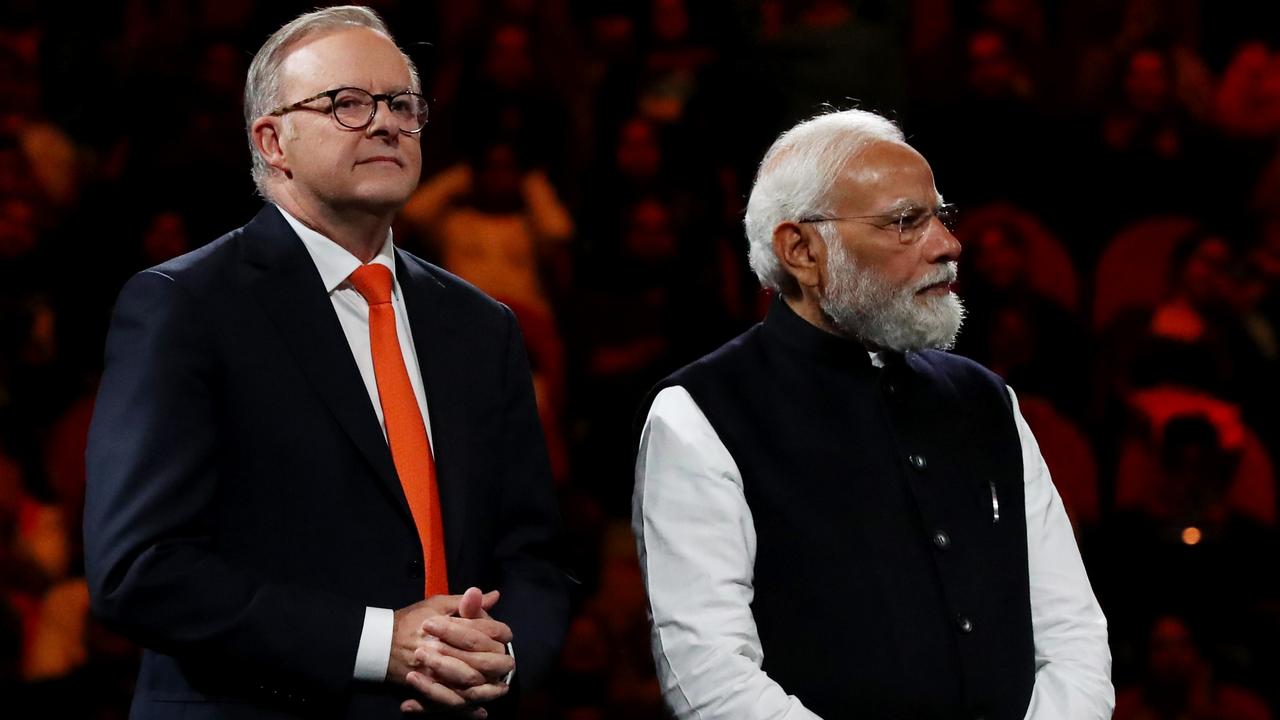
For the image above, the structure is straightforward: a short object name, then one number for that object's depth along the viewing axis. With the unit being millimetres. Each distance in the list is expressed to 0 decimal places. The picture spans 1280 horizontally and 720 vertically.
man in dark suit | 5557
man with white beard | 5779
